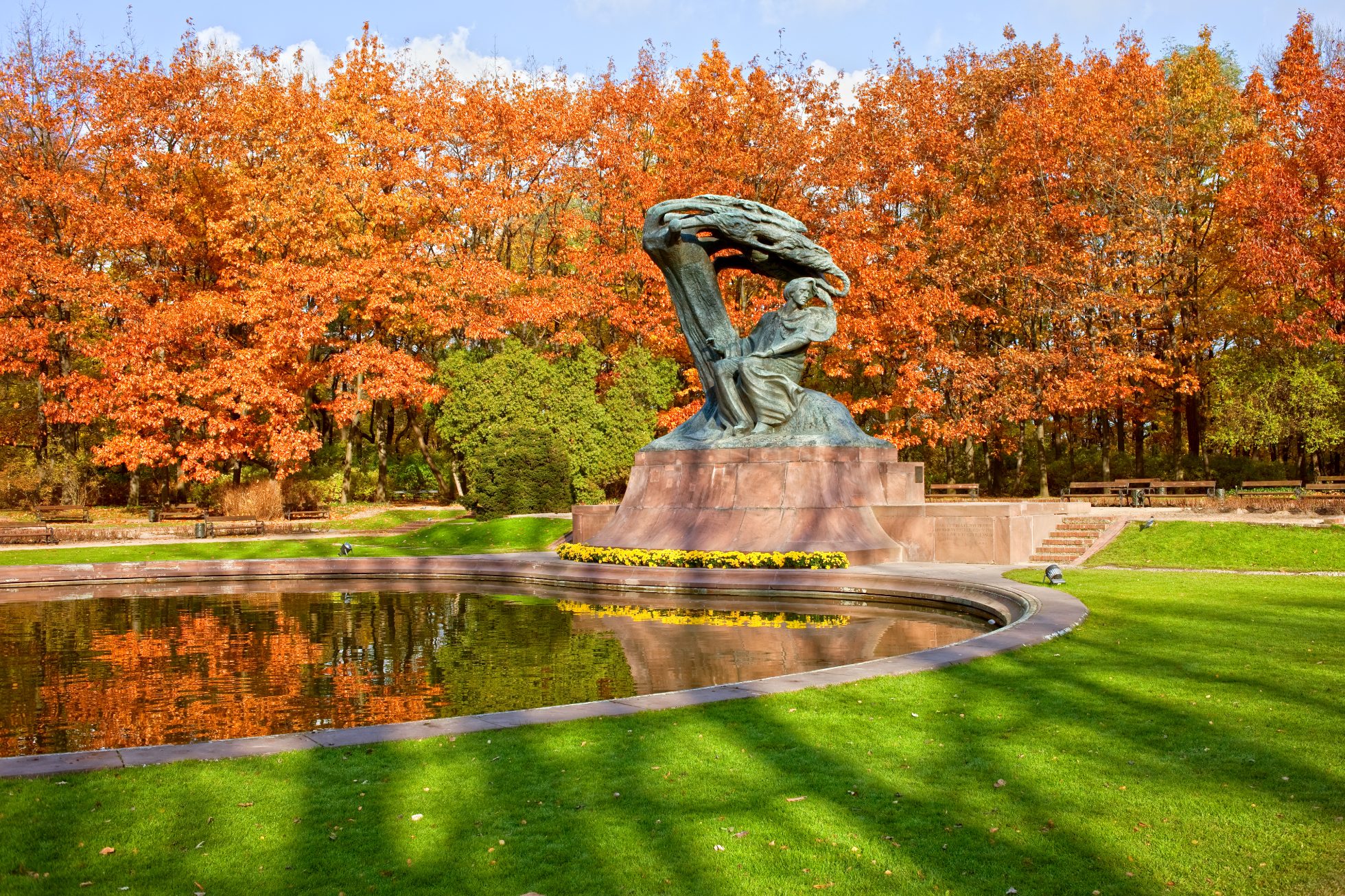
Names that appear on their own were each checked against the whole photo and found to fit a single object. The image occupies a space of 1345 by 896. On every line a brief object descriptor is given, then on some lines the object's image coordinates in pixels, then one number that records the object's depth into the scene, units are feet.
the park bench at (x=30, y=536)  92.73
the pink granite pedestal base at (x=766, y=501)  71.82
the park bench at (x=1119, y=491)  97.81
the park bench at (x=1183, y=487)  98.12
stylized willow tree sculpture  78.54
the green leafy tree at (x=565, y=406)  124.57
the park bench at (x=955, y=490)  107.40
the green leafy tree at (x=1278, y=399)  113.70
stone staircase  72.13
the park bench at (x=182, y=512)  112.57
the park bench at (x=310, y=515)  116.06
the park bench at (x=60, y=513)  109.91
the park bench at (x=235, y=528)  100.68
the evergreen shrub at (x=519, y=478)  108.58
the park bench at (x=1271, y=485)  113.79
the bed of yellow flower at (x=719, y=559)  64.95
